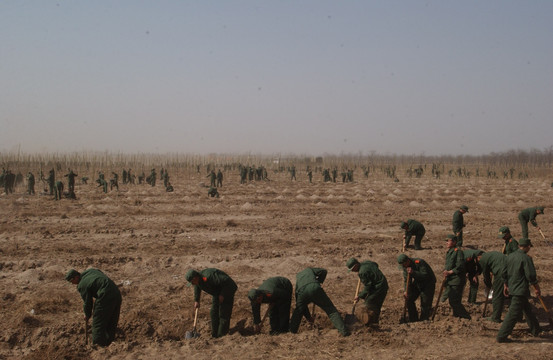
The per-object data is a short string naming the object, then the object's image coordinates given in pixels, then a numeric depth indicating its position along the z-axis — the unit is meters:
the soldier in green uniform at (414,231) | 11.09
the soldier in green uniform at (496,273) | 6.62
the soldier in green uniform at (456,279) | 6.79
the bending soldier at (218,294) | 6.29
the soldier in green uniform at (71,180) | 21.33
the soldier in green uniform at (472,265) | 7.09
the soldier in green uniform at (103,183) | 23.91
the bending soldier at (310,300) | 6.11
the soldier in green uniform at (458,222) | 10.95
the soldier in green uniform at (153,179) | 28.58
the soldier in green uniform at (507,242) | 8.17
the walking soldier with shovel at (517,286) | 5.76
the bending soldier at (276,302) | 6.23
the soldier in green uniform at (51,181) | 21.97
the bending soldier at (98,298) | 5.89
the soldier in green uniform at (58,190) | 20.80
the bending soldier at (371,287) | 6.53
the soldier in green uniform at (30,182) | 22.97
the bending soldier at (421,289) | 6.82
